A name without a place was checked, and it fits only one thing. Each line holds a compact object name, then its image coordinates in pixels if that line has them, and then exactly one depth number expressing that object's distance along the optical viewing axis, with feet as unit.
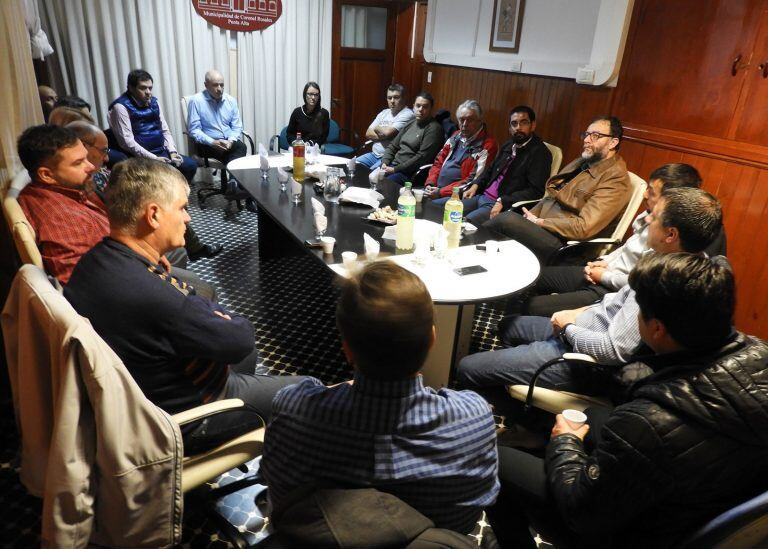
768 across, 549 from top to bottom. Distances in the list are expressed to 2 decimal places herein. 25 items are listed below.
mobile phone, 7.06
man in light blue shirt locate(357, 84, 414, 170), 16.52
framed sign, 17.53
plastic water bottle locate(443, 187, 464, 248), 7.72
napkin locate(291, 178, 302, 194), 10.21
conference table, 6.72
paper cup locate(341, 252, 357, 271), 7.05
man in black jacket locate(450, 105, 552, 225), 12.14
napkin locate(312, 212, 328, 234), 8.07
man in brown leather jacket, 9.84
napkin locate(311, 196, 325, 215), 8.23
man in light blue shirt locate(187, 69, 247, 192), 16.29
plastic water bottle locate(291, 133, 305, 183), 11.10
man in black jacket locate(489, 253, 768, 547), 3.42
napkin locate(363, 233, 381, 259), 7.38
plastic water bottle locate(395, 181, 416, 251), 7.32
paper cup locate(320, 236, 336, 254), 7.50
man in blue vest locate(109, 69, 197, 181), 14.46
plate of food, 8.80
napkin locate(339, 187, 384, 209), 9.77
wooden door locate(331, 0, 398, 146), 20.21
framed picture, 15.17
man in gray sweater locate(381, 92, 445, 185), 15.02
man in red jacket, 13.17
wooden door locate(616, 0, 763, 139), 9.53
